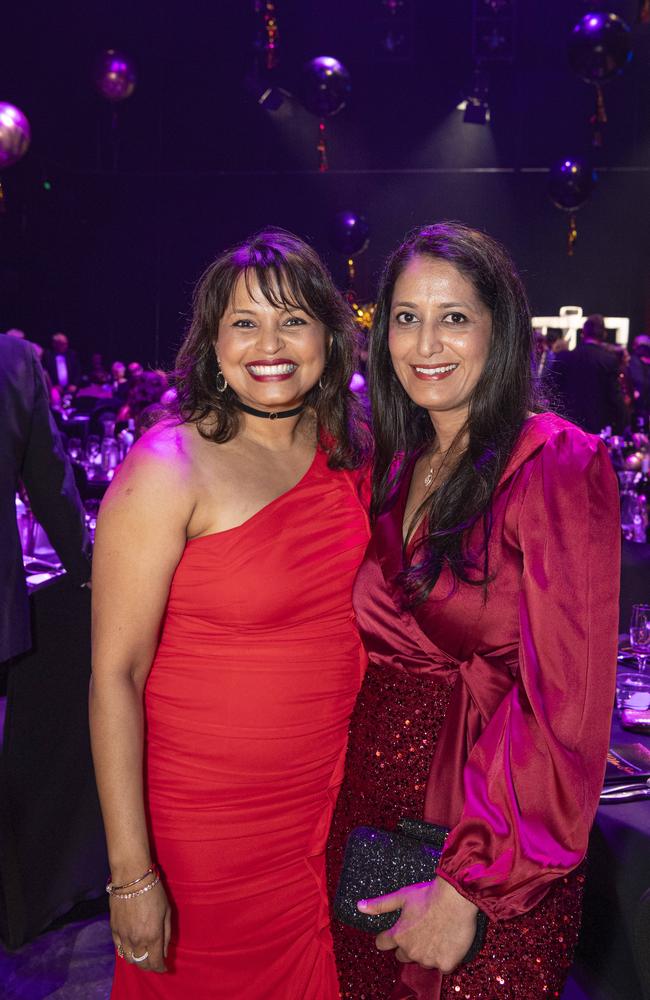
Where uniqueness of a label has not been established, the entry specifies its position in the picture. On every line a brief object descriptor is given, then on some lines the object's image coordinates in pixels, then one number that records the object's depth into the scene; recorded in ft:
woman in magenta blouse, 4.29
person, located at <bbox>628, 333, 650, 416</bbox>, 31.26
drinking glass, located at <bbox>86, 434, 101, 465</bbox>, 18.66
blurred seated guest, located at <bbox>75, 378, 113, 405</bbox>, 30.04
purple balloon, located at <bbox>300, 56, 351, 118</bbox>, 28.53
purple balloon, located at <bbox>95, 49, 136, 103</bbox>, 32.89
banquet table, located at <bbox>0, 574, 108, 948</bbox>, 8.67
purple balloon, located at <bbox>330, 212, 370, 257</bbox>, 36.45
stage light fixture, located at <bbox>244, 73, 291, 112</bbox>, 35.53
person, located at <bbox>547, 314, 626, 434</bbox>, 24.41
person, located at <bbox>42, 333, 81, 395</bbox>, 34.88
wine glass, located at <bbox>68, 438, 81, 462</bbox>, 19.11
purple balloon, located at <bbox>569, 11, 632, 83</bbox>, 22.34
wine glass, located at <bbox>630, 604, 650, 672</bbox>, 7.96
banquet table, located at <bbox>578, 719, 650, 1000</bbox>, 5.37
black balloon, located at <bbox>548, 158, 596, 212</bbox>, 29.86
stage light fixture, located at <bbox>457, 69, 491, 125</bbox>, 37.81
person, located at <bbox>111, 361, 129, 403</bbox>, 30.53
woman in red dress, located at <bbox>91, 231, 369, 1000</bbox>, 5.30
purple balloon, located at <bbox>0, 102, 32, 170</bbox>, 21.24
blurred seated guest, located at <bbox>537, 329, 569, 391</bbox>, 25.03
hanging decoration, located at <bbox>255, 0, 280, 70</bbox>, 31.45
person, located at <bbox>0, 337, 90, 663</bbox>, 9.02
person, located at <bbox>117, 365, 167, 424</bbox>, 21.52
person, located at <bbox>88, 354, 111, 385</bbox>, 37.85
